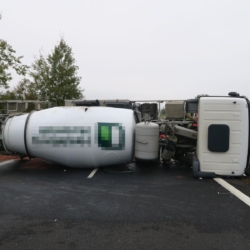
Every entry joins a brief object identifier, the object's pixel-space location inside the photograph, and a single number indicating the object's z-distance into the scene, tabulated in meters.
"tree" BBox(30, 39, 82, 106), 19.59
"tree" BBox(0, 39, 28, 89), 16.05
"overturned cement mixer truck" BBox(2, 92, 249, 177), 6.40
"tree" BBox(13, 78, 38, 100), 22.62
